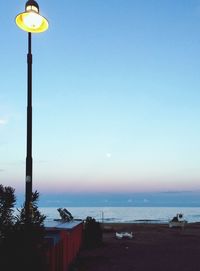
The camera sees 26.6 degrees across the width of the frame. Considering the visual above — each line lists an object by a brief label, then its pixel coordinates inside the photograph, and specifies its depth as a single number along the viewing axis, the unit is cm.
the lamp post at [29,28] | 918
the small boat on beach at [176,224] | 4189
